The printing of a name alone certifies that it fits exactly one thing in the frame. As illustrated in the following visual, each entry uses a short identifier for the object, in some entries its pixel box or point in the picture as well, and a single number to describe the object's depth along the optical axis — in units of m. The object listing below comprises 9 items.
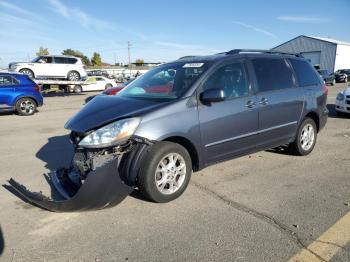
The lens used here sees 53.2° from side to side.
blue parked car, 13.09
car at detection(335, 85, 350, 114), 11.21
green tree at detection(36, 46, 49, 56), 96.75
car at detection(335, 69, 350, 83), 39.41
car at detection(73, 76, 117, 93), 28.56
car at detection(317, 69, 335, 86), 33.89
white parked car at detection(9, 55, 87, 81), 21.94
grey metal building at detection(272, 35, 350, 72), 49.81
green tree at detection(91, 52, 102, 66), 109.94
